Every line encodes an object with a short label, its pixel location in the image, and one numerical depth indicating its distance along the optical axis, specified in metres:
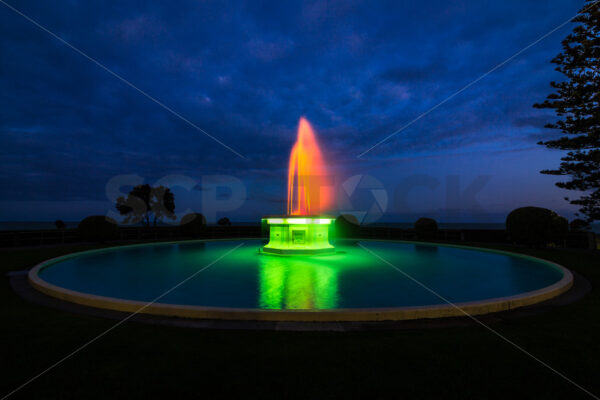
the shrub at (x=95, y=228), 26.52
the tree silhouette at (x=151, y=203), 52.59
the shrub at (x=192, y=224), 35.03
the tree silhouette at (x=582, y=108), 21.59
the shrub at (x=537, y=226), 22.17
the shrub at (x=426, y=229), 31.41
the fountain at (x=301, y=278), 7.72
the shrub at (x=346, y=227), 36.53
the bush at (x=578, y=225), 24.25
